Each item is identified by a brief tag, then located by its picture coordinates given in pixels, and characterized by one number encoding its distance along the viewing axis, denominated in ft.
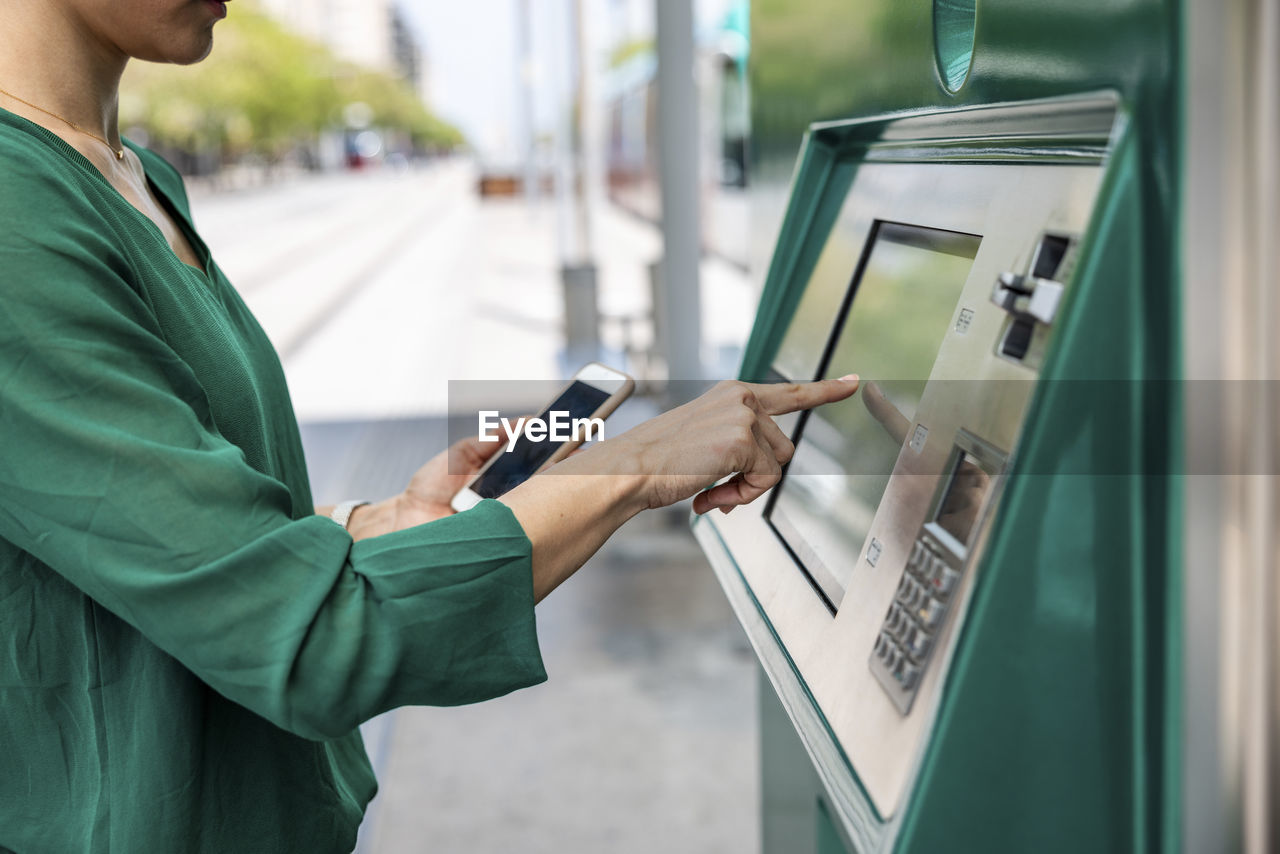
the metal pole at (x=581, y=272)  23.34
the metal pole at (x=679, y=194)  14.34
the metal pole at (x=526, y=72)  43.98
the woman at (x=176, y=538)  2.45
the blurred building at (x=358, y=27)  298.76
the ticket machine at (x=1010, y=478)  2.24
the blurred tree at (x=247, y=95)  111.86
